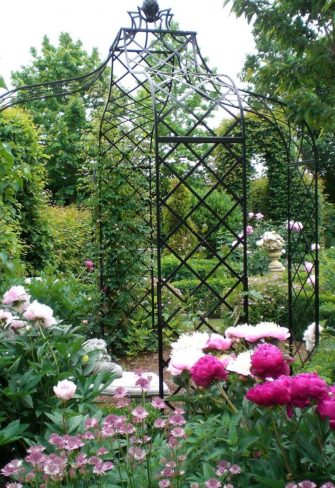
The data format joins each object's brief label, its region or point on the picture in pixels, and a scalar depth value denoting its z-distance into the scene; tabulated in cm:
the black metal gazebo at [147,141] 337
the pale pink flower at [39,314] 204
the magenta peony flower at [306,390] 124
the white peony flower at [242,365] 153
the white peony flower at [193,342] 166
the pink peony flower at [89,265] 526
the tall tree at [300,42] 466
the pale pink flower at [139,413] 136
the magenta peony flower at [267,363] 136
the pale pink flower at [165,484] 122
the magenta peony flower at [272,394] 124
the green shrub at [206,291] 699
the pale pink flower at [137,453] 128
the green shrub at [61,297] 323
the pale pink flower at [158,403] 136
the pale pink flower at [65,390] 144
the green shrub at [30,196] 644
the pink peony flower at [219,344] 163
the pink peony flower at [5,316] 209
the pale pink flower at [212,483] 115
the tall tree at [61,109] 1742
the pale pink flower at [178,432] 130
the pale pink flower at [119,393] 146
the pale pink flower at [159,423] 138
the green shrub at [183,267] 884
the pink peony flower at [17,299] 215
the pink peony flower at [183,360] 153
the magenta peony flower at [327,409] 125
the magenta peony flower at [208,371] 142
